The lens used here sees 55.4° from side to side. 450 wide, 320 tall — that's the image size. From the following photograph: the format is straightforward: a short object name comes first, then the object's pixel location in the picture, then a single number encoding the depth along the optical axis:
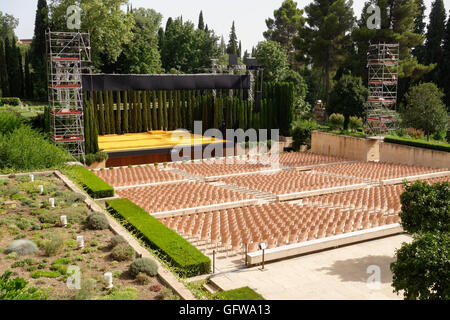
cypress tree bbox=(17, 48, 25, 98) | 60.28
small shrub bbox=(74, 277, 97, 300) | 8.67
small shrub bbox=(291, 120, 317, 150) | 40.19
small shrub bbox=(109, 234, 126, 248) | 12.12
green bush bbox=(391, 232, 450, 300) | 8.31
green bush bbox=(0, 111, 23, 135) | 25.90
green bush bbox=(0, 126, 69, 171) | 21.11
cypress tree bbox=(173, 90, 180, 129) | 40.62
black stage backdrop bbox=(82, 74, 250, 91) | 34.00
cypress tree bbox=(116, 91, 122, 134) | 38.28
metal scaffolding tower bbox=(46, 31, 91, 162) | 28.97
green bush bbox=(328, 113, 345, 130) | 39.62
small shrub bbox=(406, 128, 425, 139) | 36.16
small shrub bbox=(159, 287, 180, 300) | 9.12
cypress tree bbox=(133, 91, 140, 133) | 39.53
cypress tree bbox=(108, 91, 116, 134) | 37.75
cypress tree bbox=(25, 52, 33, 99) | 61.55
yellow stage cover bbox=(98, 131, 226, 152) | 33.19
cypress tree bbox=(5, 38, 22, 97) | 59.38
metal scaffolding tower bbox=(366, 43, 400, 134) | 37.84
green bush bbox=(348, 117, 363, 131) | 40.84
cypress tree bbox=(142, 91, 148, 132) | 39.66
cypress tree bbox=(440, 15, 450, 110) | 50.03
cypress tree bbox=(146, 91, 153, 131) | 39.91
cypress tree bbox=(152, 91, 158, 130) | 40.12
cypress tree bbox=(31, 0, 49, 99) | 57.94
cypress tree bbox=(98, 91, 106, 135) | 37.48
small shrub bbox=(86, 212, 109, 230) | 13.59
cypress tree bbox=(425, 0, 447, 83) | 51.19
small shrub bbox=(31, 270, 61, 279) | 9.99
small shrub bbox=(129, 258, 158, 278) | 10.21
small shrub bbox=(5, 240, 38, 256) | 11.32
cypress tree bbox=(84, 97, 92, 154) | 30.48
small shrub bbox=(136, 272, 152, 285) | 9.95
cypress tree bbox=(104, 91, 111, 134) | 37.91
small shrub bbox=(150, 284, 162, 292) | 9.54
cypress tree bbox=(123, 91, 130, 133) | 38.28
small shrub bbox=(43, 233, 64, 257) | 11.32
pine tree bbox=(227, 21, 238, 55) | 91.75
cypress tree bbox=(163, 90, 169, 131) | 40.27
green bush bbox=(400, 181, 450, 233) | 11.85
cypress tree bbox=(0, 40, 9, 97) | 58.50
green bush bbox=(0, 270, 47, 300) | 7.39
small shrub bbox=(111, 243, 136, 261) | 11.27
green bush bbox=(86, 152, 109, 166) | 30.17
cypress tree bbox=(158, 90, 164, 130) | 40.31
